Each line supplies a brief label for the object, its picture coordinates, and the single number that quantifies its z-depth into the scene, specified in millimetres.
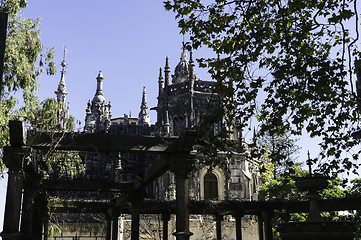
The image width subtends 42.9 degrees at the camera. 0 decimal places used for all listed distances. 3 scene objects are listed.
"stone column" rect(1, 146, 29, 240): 8336
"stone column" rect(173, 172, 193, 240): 8516
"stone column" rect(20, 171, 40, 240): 11398
